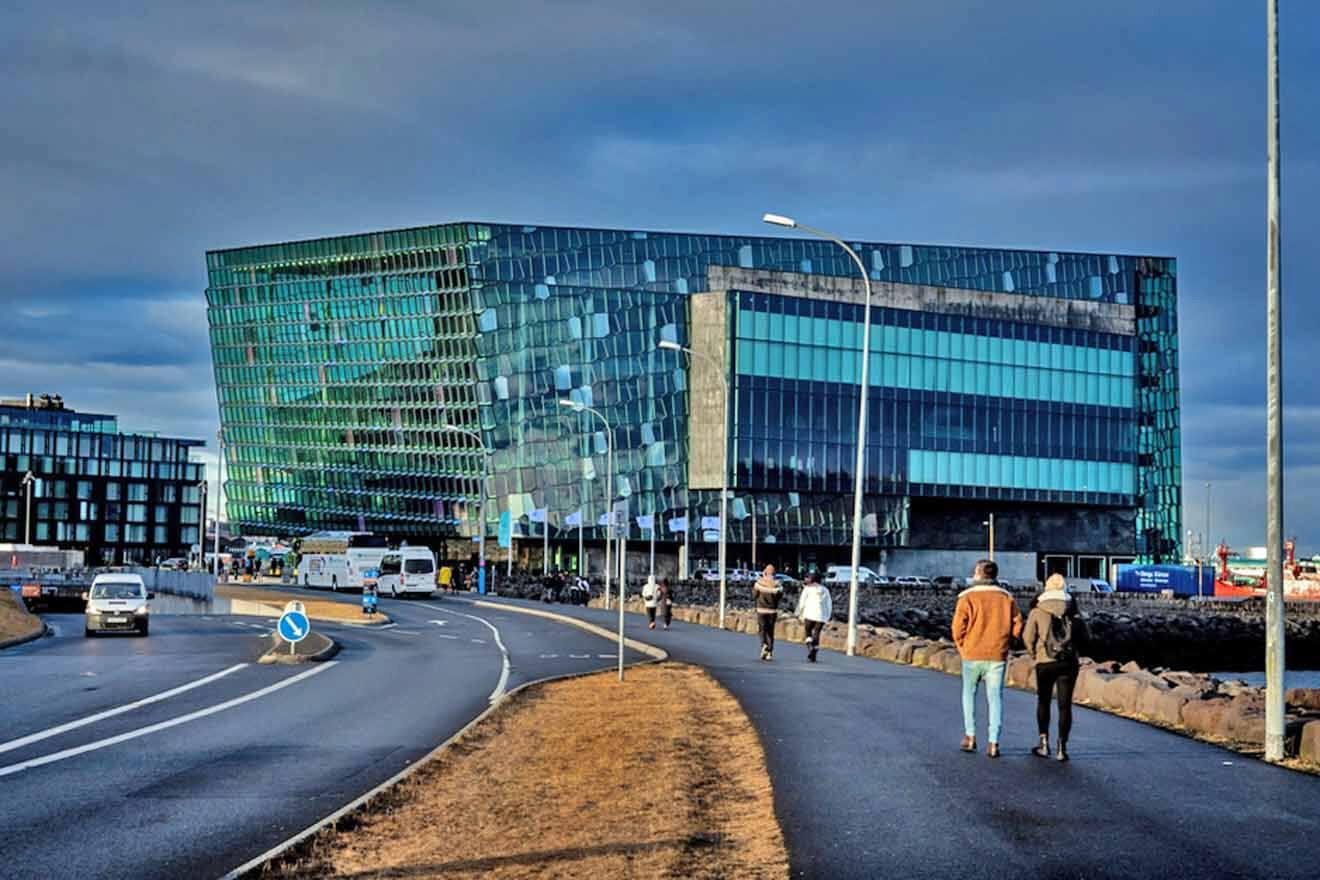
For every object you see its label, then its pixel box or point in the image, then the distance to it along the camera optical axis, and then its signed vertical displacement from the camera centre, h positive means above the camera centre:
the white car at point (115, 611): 45.91 -2.85
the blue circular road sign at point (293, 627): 32.28 -2.27
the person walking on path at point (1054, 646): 15.78 -1.15
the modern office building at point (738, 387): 109.00 +9.82
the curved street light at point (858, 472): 34.59 +1.23
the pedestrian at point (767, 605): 32.31 -1.66
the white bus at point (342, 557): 91.25 -2.43
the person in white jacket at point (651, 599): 49.64 -2.47
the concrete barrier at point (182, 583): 83.06 -3.98
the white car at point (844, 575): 104.19 -3.33
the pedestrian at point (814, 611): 32.53 -1.76
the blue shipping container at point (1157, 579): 116.06 -3.51
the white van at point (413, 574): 83.56 -3.00
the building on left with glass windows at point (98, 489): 177.62 +2.39
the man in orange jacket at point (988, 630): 15.86 -1.02
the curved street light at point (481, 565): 90.31 -2.69
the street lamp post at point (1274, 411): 16.75 +1.28
